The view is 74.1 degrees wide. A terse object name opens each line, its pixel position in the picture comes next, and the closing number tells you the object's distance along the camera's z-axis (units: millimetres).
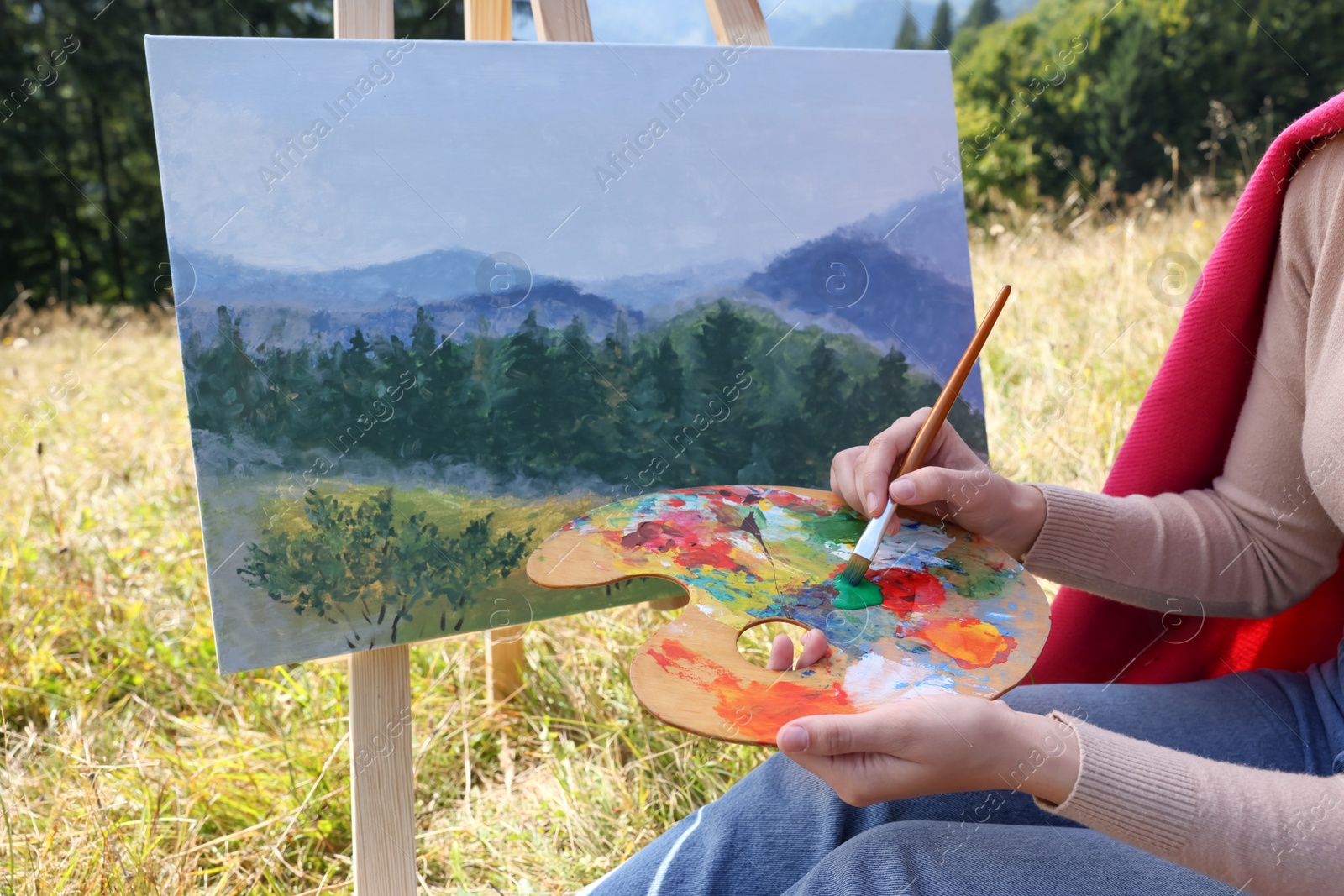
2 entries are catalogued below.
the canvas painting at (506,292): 1062
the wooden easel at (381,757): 1132
